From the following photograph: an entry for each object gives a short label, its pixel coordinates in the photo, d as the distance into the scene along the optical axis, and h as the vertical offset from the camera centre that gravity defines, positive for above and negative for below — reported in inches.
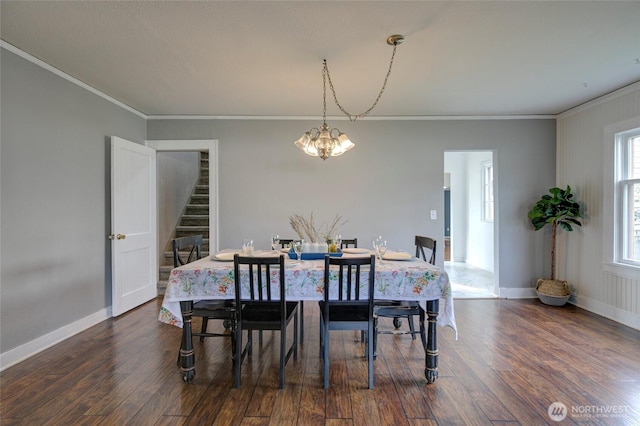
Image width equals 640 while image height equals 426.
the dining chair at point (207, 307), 96.0 -29.0
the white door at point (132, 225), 146.3 -6.3
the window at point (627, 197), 140.1 +6.6
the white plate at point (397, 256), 108.5 -14.7
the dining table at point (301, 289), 91.0 -21.5
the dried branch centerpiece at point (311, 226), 181.6 -7.6
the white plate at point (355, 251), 122.6 -14.6
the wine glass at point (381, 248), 110.2 -12.2
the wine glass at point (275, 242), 122.9 -11.3
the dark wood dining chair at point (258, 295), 86.6 -22.6
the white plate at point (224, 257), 103.3 -14.2
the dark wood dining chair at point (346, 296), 85.8 -22.9
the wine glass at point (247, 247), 107.9 -11.4
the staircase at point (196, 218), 214.1 -4.1
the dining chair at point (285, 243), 136.8 -13.0
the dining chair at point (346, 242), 141.7 -13.1
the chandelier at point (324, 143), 113.7 +24.3
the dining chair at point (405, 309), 98.5 -30.0
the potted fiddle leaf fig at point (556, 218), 163.6 -3.0
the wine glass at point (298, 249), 107.3 -12.2
